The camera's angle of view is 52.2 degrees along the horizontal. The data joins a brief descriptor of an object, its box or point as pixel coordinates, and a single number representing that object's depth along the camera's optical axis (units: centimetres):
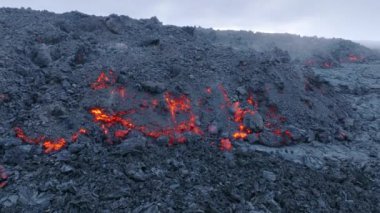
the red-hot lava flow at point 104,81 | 1233
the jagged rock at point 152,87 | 1263
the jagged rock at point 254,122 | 1308
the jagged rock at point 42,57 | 1323
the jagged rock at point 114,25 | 1642
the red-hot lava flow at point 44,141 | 1022
